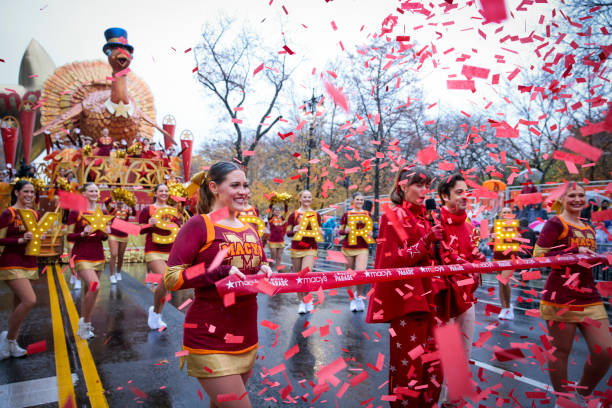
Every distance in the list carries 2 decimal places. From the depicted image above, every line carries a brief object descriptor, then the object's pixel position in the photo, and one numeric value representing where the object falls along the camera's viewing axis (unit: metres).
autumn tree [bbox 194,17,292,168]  21.81
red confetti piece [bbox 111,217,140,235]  4.80
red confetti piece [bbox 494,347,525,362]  3.47
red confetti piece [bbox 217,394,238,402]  2.35
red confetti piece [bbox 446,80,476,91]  3.80
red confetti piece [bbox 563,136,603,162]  2.62
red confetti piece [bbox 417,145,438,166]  4.04
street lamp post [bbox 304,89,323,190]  19.81
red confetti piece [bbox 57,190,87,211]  4.47
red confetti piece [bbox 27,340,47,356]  5.17
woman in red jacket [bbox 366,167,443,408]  3.08
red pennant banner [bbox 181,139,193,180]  23.31
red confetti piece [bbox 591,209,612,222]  3.31
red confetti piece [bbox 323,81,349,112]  4.45
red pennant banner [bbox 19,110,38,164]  26.60
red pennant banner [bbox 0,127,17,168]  24.61
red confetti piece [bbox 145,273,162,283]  3.78
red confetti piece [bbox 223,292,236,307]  2.38
